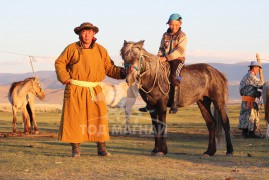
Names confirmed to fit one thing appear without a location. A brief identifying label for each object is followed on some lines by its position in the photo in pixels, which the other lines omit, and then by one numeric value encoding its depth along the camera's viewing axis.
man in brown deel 11.27
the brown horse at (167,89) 11.50
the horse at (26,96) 19.70
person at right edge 17.92
